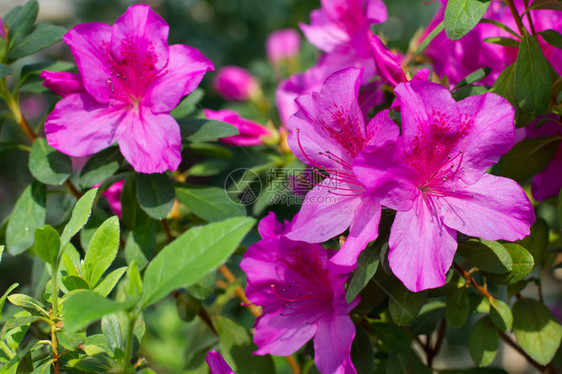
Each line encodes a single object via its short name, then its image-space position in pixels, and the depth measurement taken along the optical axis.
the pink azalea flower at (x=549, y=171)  0.63
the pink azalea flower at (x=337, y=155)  0.57
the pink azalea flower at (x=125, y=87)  0.62
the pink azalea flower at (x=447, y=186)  0.56
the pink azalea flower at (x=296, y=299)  0.59
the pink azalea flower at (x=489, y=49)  0.64
